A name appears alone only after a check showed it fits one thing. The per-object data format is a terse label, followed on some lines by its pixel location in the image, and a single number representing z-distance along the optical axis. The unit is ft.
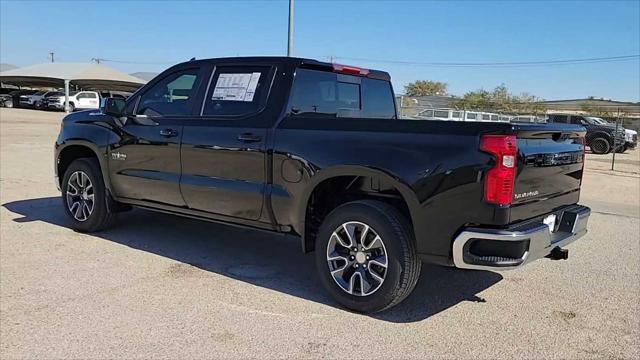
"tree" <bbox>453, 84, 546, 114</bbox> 141.75
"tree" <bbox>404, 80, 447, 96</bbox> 283.79
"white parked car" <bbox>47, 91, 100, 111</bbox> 149.69
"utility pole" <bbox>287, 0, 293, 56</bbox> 61.93
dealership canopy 173.58
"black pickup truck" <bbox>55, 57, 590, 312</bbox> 12.36
